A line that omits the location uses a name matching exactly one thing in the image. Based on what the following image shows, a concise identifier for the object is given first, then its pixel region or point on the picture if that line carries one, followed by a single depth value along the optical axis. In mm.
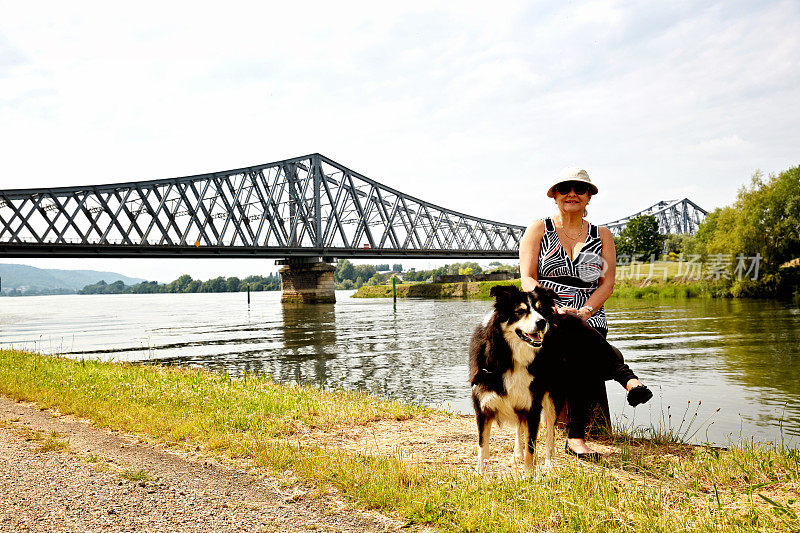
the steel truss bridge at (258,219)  57844
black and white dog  4090
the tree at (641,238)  93875
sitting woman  4996
